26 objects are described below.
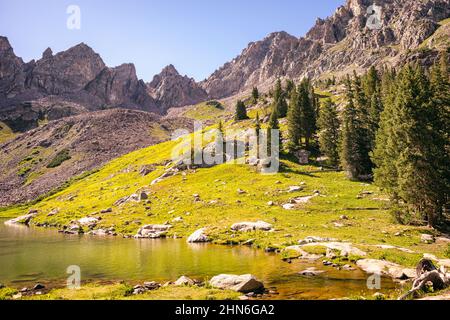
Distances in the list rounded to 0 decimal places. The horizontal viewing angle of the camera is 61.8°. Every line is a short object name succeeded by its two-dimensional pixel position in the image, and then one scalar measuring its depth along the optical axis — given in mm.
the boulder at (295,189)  67631
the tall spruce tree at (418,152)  42500
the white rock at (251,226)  49888
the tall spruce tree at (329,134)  84500
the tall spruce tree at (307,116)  96244
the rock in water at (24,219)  88788
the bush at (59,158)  163425
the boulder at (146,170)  110375
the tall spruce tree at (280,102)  128500
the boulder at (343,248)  33812
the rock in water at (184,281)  25809
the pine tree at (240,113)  146875
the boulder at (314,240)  40047
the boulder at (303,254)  34869
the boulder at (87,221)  69481
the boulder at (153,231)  55666
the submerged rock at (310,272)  28798
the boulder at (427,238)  38000
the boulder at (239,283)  23536
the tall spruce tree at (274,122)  97056
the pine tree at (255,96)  182250
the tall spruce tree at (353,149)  73375
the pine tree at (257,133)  95500
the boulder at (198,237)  48572
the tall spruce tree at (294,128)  96000
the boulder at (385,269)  27078
